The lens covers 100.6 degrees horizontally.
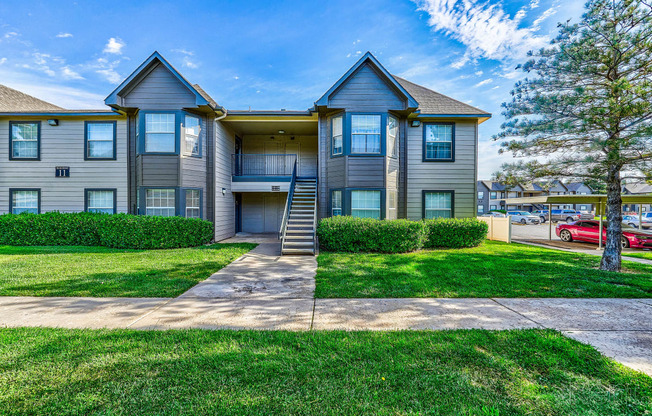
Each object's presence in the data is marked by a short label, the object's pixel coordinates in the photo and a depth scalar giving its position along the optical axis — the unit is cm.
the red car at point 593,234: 1146
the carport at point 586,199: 1152
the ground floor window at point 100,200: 1149
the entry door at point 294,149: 1427
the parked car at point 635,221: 1955
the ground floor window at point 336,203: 1078
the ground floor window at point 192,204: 1082
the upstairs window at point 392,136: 1064
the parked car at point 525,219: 2855
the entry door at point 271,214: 1473
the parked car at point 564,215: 2875
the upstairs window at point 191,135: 1063
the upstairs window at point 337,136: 1062
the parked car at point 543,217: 2971
